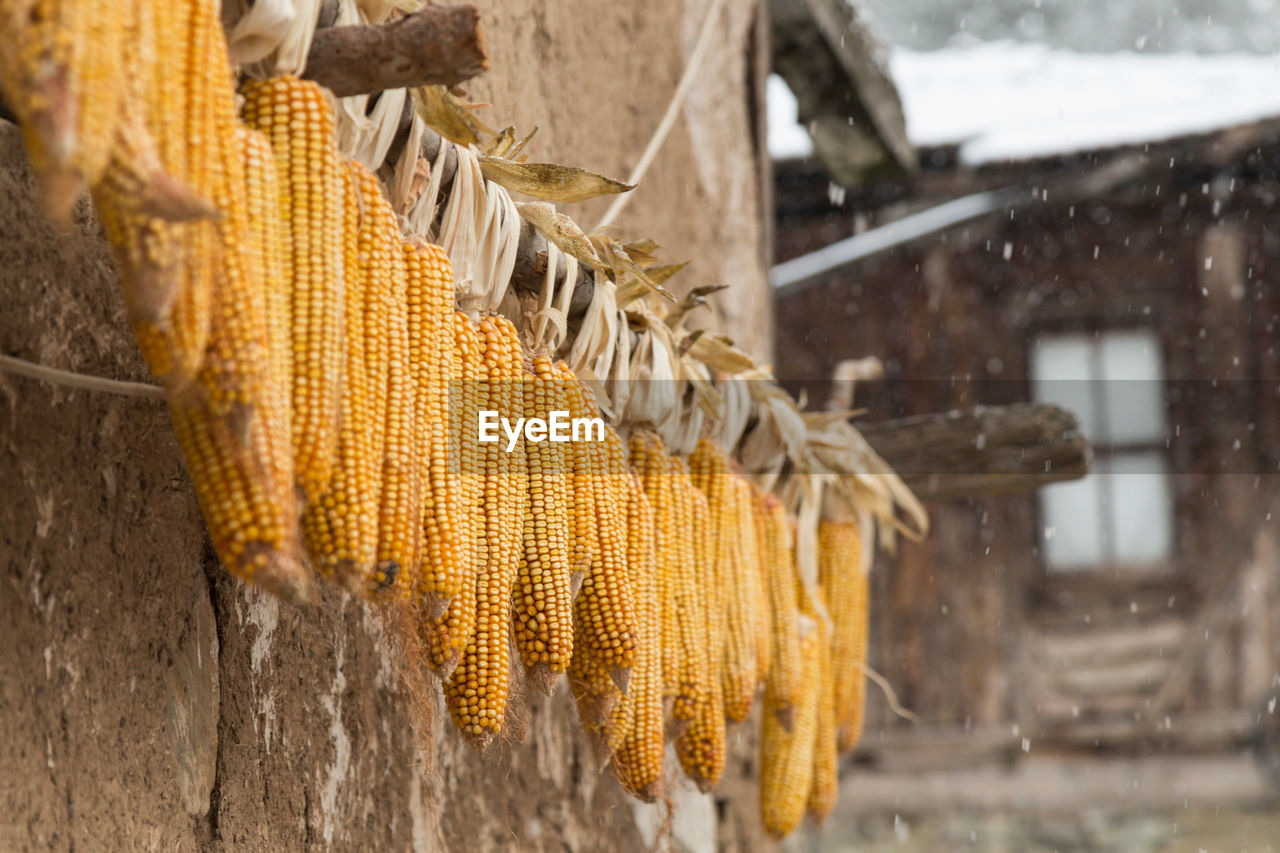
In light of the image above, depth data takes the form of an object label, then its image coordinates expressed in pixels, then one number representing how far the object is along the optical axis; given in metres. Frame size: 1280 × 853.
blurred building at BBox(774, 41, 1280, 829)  7.63
